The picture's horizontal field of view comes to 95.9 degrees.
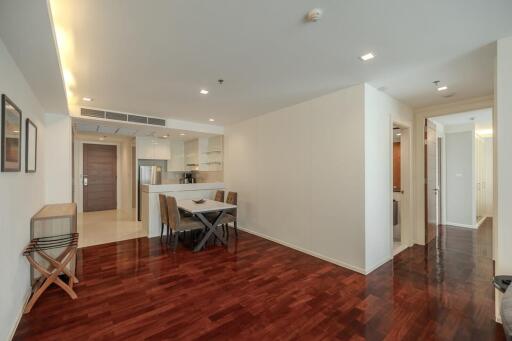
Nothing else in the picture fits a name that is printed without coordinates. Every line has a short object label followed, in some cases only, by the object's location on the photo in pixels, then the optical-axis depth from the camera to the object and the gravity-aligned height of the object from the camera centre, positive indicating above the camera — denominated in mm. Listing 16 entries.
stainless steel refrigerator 6488 -93
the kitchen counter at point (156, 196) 4824 -557
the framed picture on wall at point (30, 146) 2406 +287
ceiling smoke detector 1706 +1186
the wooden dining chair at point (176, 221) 3936 -894
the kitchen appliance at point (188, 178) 7527 -209
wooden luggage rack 2330 -963
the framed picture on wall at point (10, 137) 1734 +291
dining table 4043 -784
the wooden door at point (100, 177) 7457 -176
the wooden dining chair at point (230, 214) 4488 -876
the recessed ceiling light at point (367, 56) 2355 +1195
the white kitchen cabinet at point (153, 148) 6344 +670
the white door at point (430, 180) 4180 -181
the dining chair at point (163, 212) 4355 -787
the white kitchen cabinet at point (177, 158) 7129 +436
